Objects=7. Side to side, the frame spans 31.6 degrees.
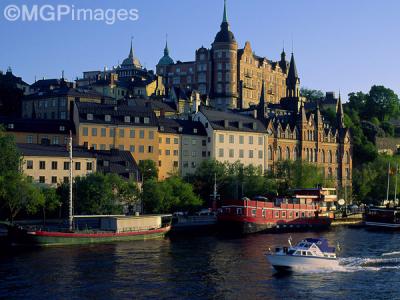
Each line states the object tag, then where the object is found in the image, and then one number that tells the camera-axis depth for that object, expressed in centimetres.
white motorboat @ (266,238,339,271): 6538
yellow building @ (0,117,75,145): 12056
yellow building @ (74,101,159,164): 12256
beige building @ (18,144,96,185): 10500
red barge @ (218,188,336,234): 10381
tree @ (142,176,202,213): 10512
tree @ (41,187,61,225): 9413
